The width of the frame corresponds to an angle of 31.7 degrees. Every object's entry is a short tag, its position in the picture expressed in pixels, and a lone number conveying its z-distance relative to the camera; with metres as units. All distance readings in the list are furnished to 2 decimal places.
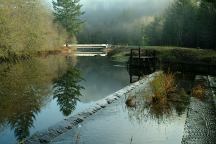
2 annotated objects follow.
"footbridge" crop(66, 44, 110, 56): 105.18
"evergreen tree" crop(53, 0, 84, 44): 108.25
